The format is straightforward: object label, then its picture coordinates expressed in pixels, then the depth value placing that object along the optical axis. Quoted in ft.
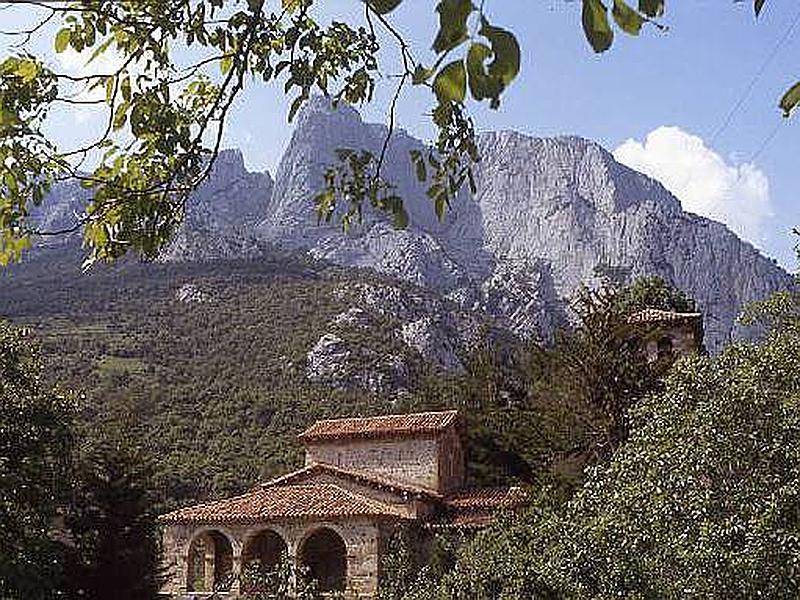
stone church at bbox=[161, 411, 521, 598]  68.95
